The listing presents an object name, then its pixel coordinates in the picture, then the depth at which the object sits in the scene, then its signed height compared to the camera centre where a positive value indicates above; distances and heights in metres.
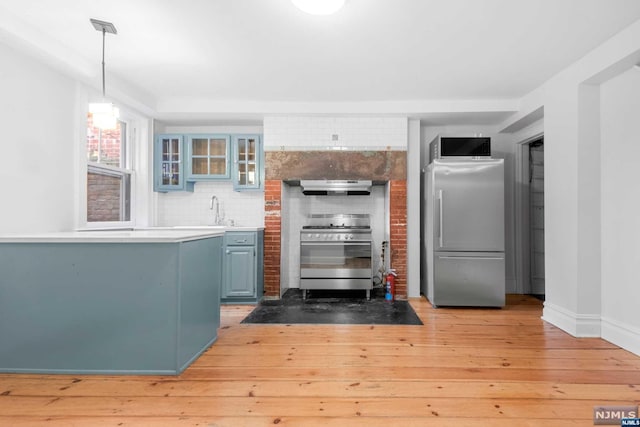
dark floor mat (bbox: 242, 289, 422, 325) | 3.60 -1.08
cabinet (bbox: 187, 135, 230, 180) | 4.73 +0.90
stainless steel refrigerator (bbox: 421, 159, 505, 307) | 4.04 -0.15
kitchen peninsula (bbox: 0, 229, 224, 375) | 2.31 -0.58
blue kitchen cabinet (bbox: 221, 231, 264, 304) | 4.25 -0.62
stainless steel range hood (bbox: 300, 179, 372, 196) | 4.57 +0.48
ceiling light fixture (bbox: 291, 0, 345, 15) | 2.25 +1.47
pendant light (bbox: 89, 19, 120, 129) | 2.64 +0.87
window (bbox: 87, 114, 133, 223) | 3.84 +0.56
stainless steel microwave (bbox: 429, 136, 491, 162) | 4.28 +0.96
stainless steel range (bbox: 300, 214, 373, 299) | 4.52 -0.53
